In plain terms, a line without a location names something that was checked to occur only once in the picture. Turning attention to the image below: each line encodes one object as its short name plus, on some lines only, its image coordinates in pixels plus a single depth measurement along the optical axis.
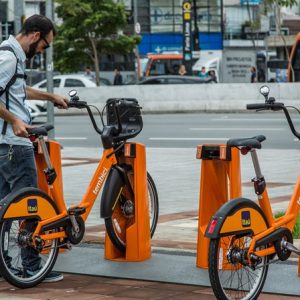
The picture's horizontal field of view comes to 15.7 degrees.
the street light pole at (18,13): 27.76
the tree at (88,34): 49.78
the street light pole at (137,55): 54.07
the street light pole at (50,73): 19.34
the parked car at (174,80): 42.22
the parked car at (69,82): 39.78
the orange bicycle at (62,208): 7.58
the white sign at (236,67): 58.38
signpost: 59.00
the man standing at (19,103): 7.76
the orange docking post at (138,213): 8.51
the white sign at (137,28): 53.96
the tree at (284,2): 41.66
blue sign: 77.12
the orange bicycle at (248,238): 6.71
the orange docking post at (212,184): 8.02
